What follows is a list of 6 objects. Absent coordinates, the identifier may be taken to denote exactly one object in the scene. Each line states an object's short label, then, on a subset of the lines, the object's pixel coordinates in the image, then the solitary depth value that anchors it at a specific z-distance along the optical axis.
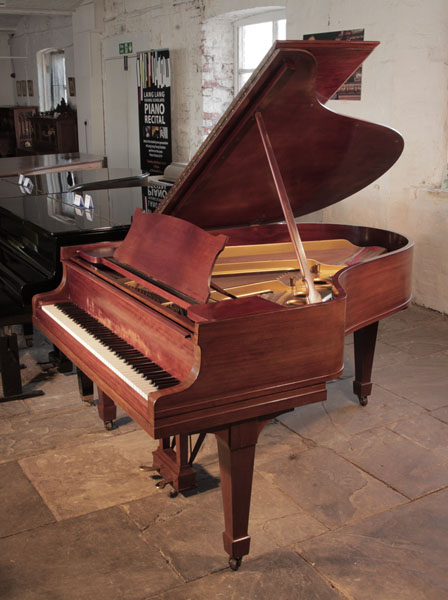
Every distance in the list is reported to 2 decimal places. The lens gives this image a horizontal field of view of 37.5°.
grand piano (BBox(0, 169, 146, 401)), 3.44
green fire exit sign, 8.63
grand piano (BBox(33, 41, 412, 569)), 2.04
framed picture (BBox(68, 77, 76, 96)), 11.05
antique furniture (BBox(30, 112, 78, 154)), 10.81
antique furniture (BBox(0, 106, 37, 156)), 12.92
